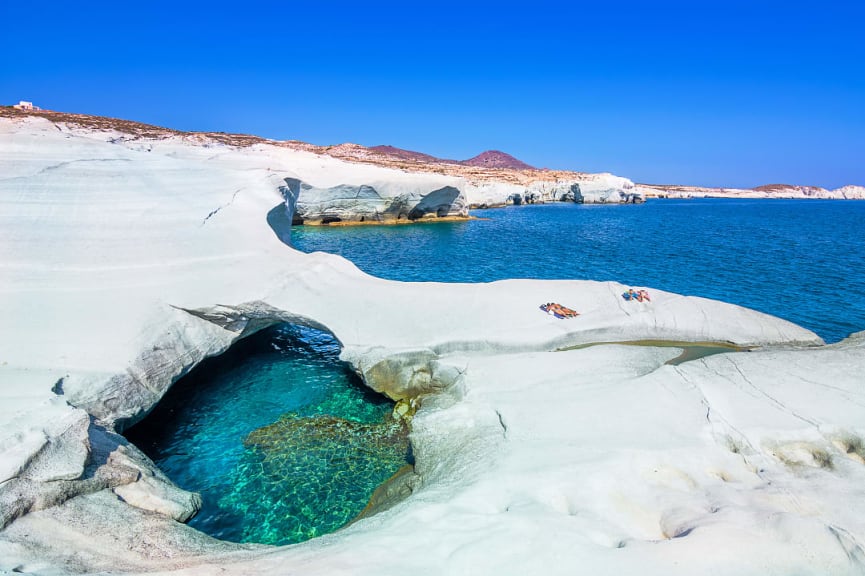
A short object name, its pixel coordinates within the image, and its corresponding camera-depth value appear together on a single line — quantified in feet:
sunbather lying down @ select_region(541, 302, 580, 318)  41.04
